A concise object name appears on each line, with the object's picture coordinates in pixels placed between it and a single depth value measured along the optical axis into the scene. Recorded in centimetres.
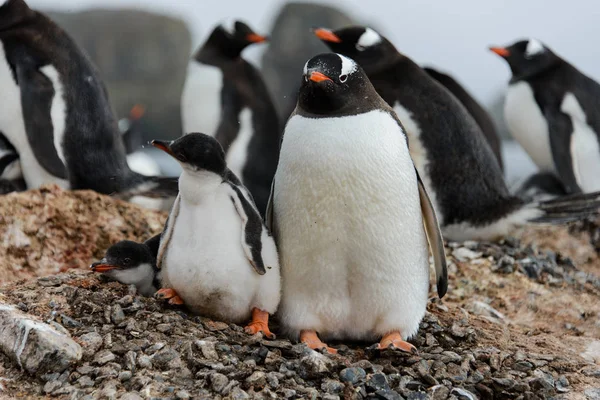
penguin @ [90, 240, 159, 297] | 618
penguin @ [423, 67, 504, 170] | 1277
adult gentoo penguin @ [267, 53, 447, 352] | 558
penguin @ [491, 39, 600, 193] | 1265
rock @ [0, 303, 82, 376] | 497
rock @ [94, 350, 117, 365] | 507
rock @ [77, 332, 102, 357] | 516
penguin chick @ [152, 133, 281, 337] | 554
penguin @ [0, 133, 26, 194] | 935
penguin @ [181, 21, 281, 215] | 1102
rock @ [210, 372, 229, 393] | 488
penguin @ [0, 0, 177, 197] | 907
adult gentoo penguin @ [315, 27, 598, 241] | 977
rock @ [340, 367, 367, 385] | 512
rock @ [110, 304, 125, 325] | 561
